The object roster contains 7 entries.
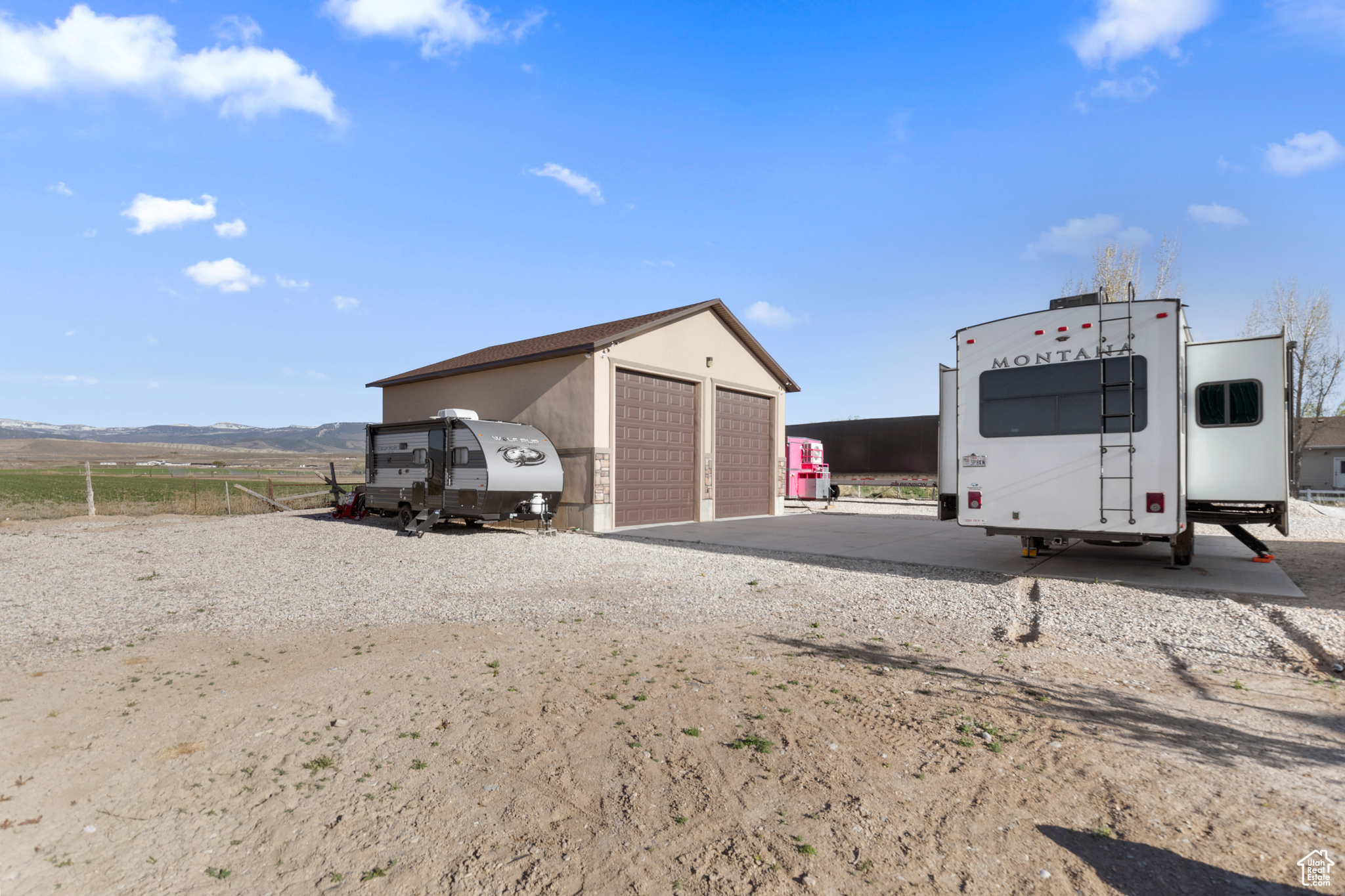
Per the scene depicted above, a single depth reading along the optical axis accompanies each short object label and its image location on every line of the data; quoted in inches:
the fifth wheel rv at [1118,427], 315.0
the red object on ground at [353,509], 656.4
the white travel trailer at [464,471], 515.8
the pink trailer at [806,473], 869.8
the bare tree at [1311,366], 1277.1
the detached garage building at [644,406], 584.4
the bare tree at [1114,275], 1047.6
